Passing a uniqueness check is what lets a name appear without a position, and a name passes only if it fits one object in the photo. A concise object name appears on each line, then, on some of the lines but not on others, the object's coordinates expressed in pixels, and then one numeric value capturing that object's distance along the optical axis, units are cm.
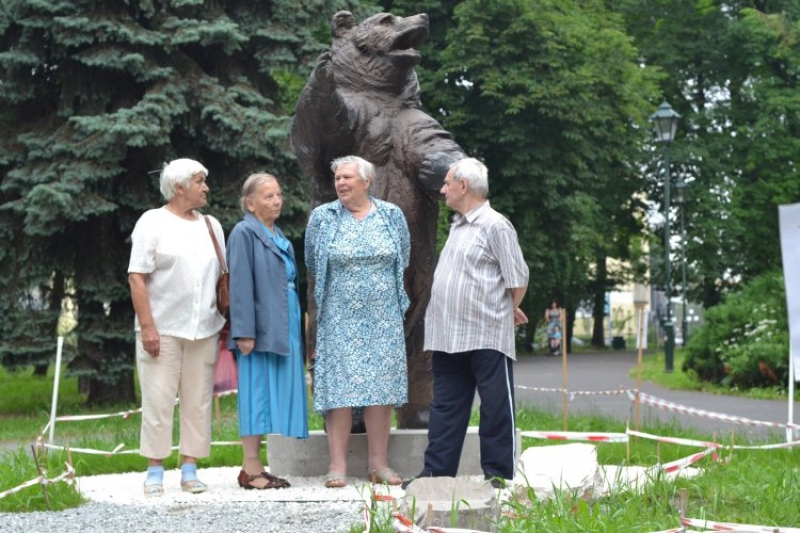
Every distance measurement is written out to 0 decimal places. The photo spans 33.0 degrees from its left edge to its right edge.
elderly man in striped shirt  693
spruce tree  1616
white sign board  934
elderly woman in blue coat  746
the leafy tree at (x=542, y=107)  2886
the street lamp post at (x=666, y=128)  2716
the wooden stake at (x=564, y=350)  1052
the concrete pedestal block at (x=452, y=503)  546
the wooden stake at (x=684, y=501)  552
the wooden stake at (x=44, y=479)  714
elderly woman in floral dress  743
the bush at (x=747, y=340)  1762
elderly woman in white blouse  746
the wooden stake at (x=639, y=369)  863
